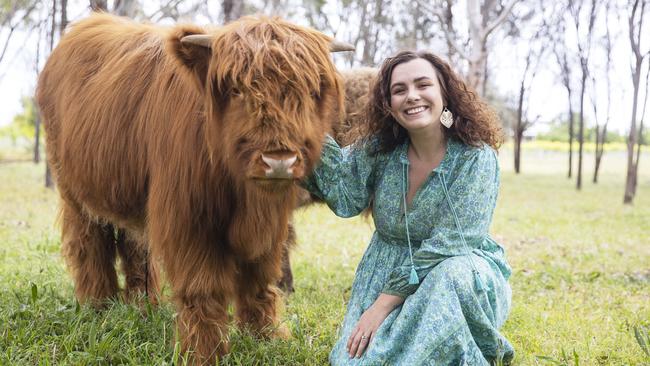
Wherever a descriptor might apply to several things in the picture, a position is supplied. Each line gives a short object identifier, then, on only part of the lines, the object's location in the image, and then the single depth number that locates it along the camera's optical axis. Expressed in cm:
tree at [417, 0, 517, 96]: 965
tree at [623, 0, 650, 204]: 1265
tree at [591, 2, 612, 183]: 1788
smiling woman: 256
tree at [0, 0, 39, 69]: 1227
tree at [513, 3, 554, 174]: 2106
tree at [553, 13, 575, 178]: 2048
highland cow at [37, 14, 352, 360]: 228
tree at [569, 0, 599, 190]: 1729
